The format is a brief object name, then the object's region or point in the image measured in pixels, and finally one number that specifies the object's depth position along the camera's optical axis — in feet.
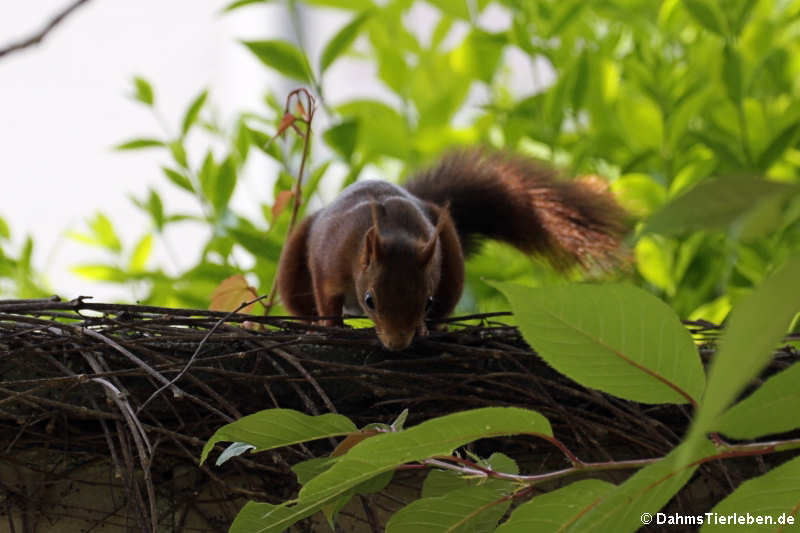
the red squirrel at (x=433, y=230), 13.73
